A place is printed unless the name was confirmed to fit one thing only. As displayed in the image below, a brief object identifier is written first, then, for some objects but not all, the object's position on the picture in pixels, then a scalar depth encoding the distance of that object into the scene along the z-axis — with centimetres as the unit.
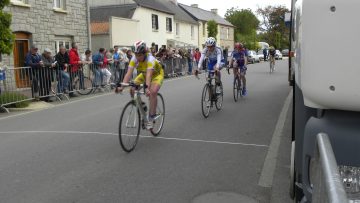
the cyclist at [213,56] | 1033
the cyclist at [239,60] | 1289
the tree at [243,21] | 8212
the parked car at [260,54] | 5406
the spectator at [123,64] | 1909
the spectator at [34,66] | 1353
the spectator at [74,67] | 1549
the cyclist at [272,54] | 2641
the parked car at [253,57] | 4912
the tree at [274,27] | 8638
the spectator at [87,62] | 1644
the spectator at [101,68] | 1705
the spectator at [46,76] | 1380
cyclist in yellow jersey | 725
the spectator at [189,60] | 2827
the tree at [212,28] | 5812
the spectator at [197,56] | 3057
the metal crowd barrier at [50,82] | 1263
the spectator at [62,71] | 1467
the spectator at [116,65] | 1878
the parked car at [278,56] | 6058
